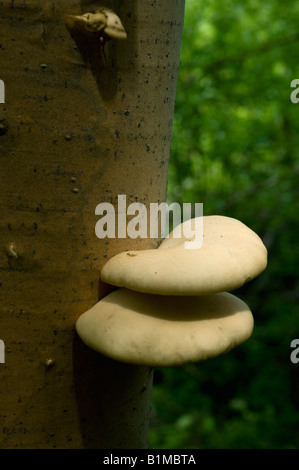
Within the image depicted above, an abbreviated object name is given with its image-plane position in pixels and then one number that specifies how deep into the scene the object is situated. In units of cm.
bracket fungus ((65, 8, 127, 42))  63
